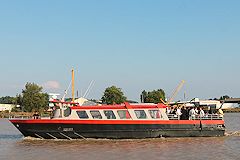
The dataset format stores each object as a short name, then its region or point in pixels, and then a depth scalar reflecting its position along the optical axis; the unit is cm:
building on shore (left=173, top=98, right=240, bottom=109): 14088
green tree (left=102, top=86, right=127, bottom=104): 9269
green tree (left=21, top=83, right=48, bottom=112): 8750
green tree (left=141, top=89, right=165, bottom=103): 9946
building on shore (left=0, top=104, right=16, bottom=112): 10965
